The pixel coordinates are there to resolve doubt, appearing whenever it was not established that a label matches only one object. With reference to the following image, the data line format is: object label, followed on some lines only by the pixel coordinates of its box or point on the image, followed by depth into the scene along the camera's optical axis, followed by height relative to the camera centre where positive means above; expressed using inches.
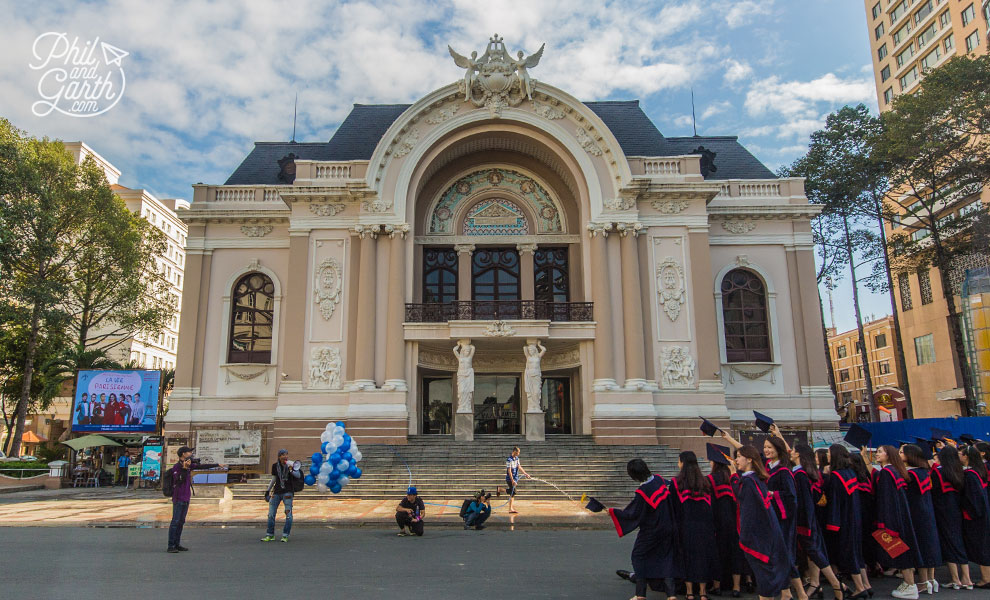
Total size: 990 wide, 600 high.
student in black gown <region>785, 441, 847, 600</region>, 300.4 -48.9
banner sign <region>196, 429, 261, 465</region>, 916.0 -26.6
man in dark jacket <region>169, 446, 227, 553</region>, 427.2 -43.9
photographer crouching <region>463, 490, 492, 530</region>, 550.9 -74.0
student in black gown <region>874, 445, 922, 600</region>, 316.8 -46.7
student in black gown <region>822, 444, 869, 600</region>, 315.3 -49.1
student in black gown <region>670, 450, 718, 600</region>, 304.5 -48.4
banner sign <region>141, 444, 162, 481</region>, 957.8 -56.1
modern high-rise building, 1619.1 +504.7
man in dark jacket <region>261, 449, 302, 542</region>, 482.0 -43.6
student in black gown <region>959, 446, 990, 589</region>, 337.7 -54.1
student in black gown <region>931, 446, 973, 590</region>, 338.3 -49.8
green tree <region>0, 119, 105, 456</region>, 1069.1 +345.8
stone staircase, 757.3 -55.1
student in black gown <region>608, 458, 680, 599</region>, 298.7 -47.6
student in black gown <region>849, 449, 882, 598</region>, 334.1 -44.5
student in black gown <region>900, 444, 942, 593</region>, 327.3 -47.7
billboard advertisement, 987.3 +38.6
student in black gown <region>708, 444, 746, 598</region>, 316.2 -49.6
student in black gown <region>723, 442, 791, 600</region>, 266.7 -46.0
